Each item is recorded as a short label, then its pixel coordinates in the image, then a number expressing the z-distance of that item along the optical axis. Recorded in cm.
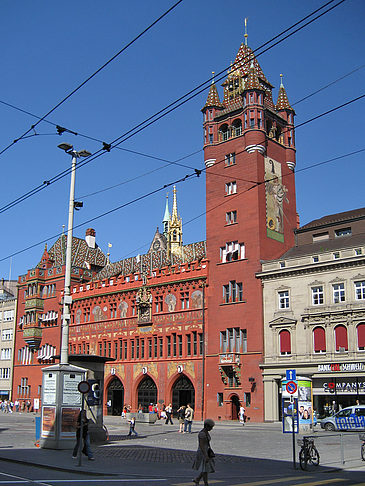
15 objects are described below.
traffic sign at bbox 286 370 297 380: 2055
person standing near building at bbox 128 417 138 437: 3163
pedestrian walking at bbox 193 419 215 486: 1423
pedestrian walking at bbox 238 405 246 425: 4447
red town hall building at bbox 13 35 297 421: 5006
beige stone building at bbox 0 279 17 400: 7756
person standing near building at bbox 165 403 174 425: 4452
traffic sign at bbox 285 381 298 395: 1955
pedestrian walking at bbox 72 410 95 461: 2042
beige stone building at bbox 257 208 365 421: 4262
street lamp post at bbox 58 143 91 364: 2370
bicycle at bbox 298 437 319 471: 1816
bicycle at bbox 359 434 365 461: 1998
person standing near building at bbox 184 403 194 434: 3503
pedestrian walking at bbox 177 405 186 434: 3584
